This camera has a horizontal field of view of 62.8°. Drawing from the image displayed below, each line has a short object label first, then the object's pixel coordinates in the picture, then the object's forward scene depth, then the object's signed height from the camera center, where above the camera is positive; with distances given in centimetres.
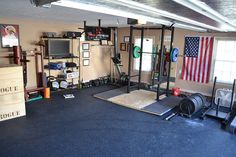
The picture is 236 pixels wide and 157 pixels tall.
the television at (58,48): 631 +9
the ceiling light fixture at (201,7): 139 +39
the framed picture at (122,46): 817 +25
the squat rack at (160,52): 568 +10
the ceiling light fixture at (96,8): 159 +41
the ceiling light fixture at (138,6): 154 +41
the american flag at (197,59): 613 -14
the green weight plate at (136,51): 674 +4
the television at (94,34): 727 +69
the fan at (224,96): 550 -116
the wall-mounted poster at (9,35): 549 +42
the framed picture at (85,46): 752 +21
